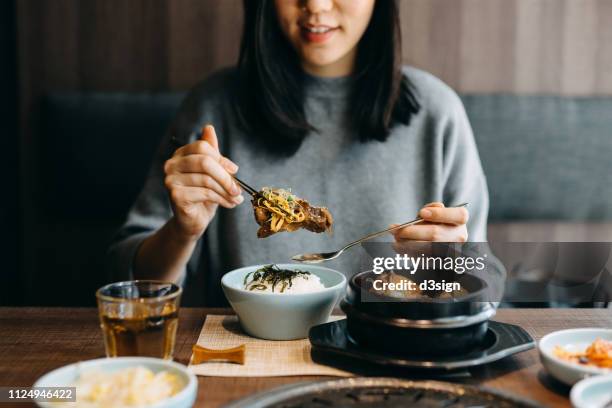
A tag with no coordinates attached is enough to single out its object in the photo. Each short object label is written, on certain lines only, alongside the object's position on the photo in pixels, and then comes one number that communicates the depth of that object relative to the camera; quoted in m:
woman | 2.00
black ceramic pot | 1.14
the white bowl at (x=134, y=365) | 0.93
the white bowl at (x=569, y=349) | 1.05
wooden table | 1.12
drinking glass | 1.14
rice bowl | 1.30
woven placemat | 1.17
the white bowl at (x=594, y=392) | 0.96
